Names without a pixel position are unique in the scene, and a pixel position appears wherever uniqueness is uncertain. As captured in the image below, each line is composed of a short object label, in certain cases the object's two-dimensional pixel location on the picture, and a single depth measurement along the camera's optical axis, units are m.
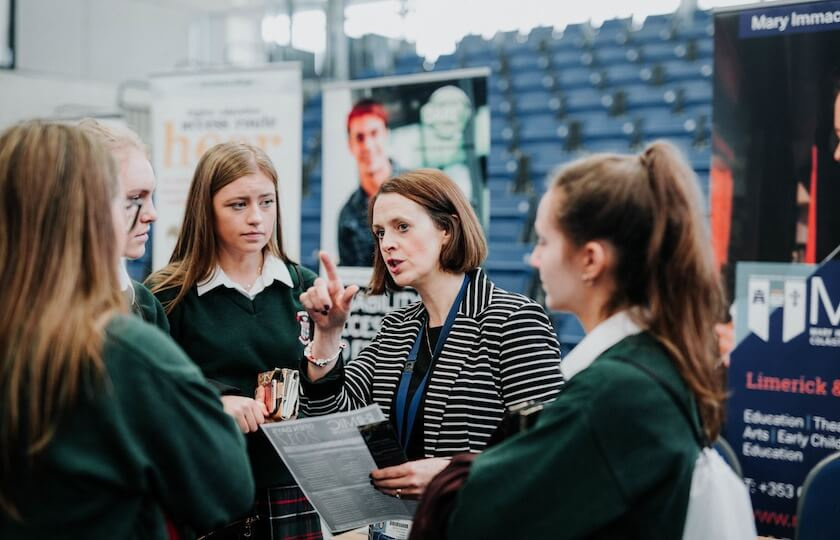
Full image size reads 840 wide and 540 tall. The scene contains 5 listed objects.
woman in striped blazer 1.73
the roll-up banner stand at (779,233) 2.90
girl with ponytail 1.08
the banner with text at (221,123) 4.50
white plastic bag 1.19
